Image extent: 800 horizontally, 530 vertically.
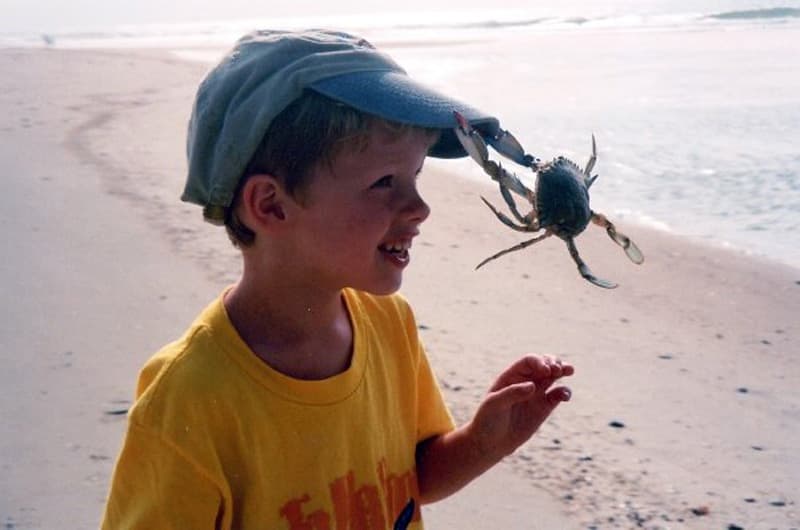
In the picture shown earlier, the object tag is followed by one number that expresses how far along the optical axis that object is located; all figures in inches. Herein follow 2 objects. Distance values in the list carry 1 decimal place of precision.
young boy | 60.4
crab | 81.0
